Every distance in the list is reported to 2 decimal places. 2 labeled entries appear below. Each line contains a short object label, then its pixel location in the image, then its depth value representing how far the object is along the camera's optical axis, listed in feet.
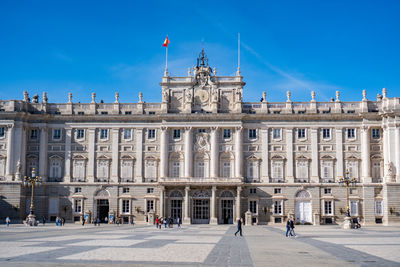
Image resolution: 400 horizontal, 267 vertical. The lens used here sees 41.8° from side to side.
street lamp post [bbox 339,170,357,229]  187.66
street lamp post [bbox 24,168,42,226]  198.59
